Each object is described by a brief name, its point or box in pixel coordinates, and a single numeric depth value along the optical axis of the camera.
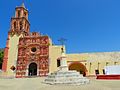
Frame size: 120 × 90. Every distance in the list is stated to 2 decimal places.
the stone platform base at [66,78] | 7.43
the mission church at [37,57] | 16.45
